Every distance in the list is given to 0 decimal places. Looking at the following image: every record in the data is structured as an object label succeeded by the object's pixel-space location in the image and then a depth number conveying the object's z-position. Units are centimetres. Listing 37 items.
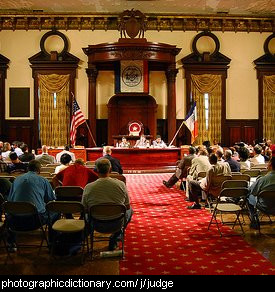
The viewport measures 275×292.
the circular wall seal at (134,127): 1263
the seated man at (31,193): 380
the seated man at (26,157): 635
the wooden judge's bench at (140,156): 1057
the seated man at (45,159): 730
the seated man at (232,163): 601
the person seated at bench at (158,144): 1099
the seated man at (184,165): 723
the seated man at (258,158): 720
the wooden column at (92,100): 1300
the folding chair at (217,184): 516
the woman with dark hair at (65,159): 531
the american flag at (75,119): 1078
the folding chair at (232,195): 445
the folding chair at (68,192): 441
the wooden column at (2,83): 1309
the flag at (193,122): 1075
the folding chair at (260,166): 651
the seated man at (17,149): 873
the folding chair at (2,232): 375
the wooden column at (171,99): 1298
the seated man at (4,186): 476
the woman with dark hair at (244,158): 648
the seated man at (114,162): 650
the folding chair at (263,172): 570
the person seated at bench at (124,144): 1096
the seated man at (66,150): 818
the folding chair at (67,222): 363
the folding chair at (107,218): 363
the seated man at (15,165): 613
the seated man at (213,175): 518
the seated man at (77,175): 475
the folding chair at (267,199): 430
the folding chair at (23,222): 377
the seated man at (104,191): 377
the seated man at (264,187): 440
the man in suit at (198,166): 616
